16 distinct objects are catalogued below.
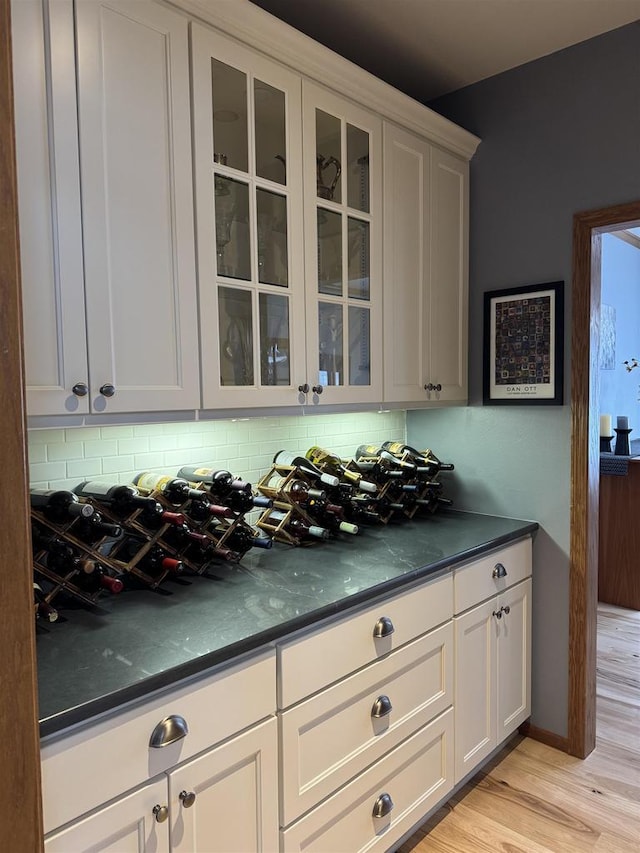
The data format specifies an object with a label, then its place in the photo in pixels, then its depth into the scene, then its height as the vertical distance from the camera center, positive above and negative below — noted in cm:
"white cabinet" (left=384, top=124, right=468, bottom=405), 217 +48
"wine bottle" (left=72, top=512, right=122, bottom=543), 140 -32
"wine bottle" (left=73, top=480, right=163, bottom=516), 150 -26
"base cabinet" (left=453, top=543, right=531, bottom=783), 202 -103
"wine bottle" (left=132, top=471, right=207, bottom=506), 160 -26
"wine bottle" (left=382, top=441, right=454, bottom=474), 248 -27
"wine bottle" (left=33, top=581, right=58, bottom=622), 134 -49
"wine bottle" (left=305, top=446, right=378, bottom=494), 219 -27
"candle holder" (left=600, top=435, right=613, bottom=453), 430 -38
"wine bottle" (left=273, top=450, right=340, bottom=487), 202 -26
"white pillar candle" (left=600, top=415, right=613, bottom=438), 430 -26
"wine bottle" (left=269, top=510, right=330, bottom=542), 202 -46
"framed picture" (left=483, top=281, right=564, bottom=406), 231 +19
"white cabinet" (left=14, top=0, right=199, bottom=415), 125 +44
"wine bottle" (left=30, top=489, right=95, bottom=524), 136 -25
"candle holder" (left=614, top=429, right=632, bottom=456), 409 -36
